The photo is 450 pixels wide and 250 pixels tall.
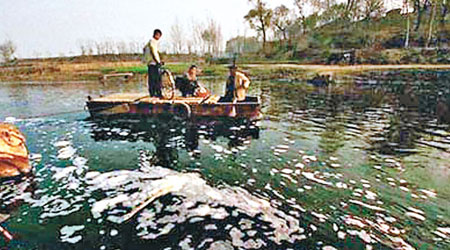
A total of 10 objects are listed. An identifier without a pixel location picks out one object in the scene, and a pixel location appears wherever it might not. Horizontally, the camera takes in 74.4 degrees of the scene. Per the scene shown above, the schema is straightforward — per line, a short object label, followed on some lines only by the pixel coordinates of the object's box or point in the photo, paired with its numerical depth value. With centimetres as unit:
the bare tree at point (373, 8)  5797
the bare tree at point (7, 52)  7391
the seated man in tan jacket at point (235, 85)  1216
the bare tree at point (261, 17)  6556
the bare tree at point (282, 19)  6650
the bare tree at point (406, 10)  4812
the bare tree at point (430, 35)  4635
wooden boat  1198
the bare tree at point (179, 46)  8118
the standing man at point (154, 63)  1131
